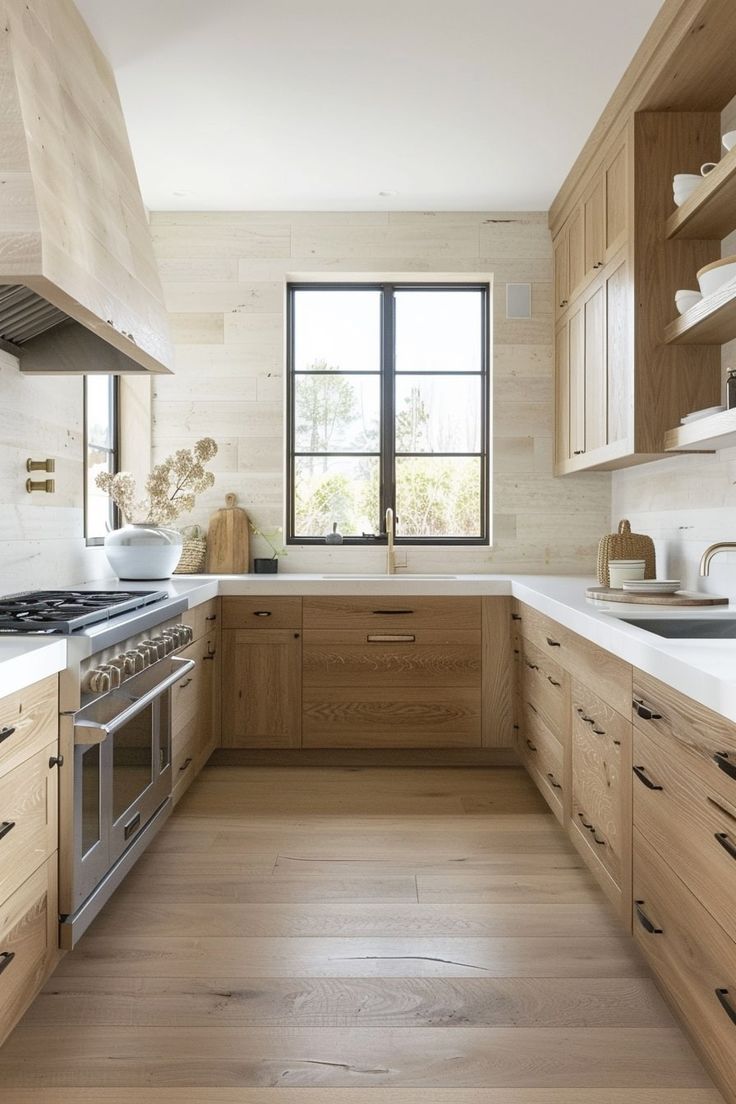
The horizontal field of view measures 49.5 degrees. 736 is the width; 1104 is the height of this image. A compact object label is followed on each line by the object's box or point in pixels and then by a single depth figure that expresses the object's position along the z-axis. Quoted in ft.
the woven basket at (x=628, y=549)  10.32
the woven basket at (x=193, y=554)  13.67
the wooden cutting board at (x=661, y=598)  8.46
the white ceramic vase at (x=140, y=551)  11.30
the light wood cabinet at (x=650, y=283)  9.57
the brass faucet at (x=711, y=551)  7.55
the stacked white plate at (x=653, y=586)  9.22
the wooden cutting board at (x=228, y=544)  13.85
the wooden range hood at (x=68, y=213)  5.99
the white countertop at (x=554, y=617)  5.00
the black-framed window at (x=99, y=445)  12.14
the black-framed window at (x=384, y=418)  14.60
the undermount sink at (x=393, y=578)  12.19
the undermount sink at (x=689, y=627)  7.78
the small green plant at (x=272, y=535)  14.19
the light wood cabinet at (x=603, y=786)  6.73
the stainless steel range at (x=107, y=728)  6.49
